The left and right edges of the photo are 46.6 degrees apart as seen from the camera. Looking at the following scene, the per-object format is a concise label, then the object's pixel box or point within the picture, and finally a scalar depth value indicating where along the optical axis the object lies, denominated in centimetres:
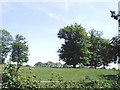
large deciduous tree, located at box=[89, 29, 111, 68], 3060
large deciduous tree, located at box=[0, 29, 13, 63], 2967
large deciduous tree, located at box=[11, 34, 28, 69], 3082
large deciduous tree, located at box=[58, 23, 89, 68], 2729
